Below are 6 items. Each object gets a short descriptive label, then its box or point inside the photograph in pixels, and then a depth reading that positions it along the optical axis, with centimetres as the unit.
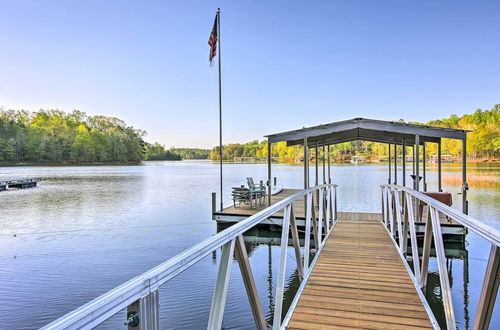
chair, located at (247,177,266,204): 1100
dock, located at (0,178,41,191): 2429
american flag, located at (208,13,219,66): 1179
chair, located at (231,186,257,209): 1073
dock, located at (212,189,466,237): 750
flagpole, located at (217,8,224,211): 1116
